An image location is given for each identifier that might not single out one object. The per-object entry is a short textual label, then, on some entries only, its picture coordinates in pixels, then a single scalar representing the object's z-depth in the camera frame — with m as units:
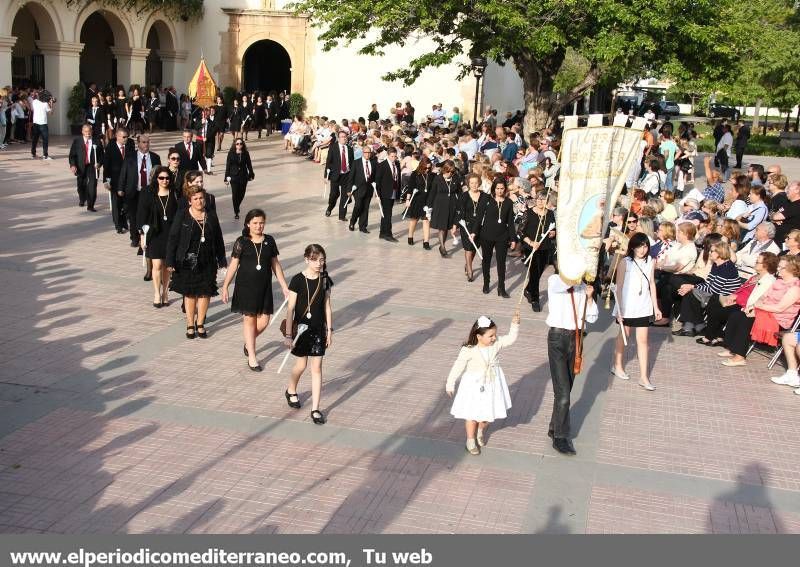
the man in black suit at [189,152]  17.20
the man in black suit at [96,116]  24.77
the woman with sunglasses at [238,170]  17.05
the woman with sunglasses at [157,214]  11.25
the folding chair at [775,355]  10.59
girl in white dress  7.59
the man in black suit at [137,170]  13.84
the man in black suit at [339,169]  18.09
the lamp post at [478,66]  24.95
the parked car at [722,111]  57.62
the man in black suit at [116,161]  15.31
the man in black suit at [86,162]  16.70
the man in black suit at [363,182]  16.66
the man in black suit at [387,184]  16.38
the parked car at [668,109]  65.32
